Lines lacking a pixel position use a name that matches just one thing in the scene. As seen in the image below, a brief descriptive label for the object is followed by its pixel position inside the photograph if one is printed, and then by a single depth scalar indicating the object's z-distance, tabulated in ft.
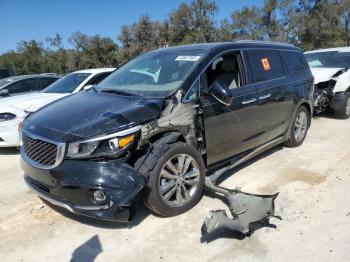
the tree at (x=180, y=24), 159.12
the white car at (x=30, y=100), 22.97
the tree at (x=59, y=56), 158.20
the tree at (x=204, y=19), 153.28
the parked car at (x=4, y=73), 52.95
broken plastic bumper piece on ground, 11.83
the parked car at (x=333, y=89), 29.27
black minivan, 11.80
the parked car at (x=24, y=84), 32.03
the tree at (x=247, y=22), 164.45
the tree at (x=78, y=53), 153.69
